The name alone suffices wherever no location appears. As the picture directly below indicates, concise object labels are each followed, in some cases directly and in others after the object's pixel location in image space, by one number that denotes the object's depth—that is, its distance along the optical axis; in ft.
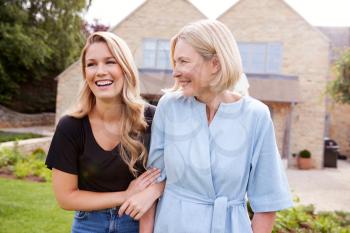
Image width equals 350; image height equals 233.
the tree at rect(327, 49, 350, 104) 43.88
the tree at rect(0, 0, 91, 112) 62.28
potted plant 52.54
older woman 5.96
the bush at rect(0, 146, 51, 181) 27.40
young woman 6.82
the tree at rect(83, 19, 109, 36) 86.99
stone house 53.06
